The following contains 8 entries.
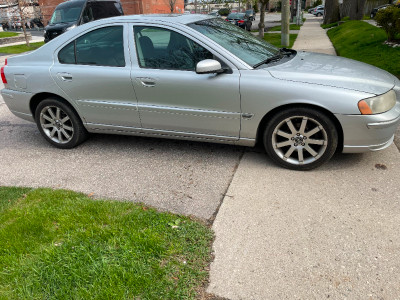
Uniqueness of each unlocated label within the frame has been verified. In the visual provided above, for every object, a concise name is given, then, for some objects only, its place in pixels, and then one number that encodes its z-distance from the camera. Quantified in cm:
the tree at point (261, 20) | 1578
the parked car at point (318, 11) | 5056
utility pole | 1105
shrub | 902
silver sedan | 354
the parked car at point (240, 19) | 2488
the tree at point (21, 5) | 1874
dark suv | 1310
